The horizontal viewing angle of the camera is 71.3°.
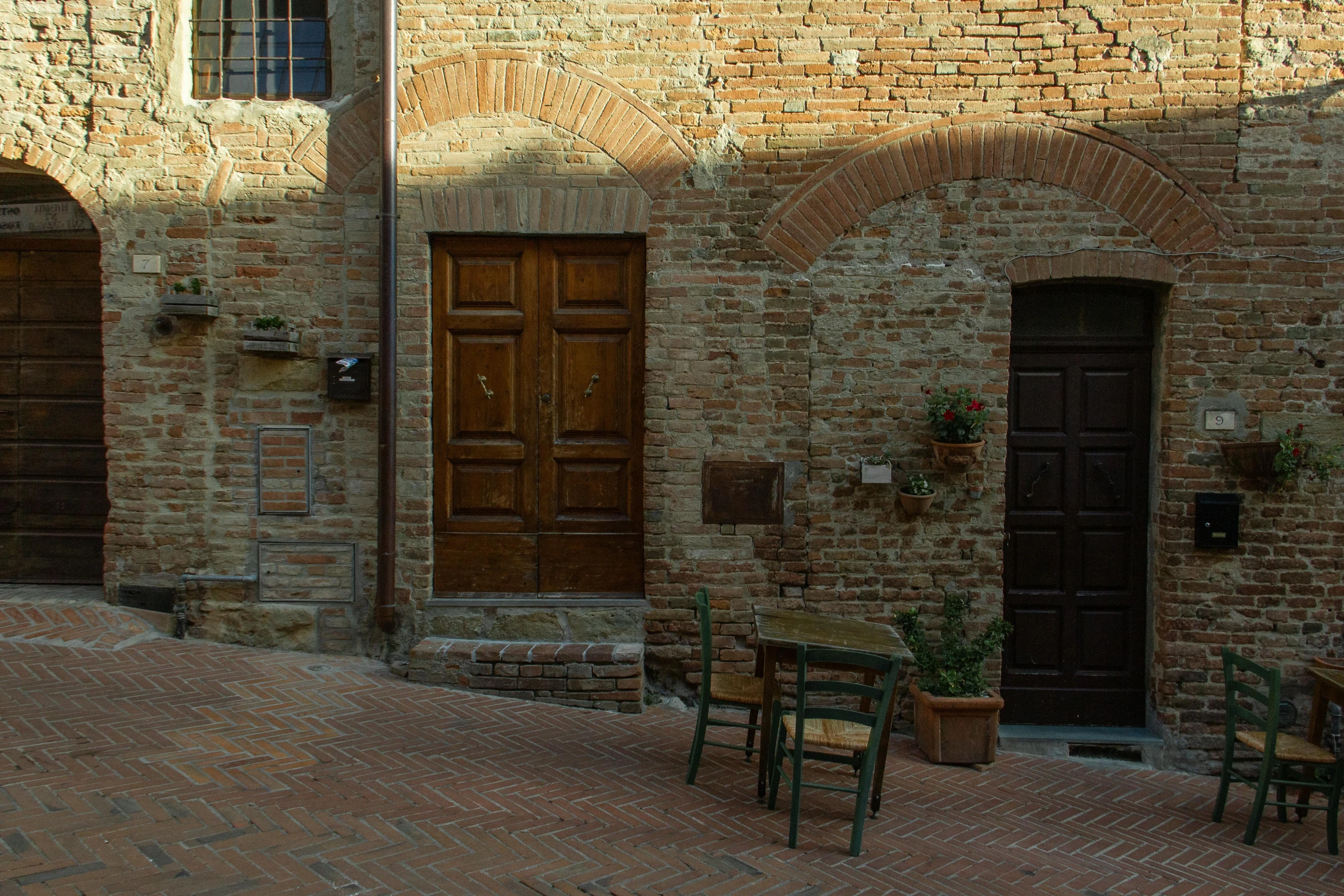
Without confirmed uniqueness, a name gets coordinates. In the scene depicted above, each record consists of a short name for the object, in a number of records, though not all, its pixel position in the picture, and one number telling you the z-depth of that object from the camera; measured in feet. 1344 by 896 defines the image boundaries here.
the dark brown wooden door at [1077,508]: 20.83
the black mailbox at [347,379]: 20.26
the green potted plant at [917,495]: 19.63
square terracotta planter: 18.25
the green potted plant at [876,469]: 19.88
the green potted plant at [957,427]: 19.35
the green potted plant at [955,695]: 18.31
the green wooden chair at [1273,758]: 15.46
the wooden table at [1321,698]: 16.56
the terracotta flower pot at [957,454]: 19.42
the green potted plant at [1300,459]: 19.25
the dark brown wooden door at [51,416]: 22.91
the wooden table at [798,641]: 14.78
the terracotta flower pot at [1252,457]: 19.26
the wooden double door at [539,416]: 20.57
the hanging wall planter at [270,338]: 19.86
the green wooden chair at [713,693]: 15.69
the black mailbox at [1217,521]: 19.77
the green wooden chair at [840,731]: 13.56
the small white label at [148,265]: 20.58
